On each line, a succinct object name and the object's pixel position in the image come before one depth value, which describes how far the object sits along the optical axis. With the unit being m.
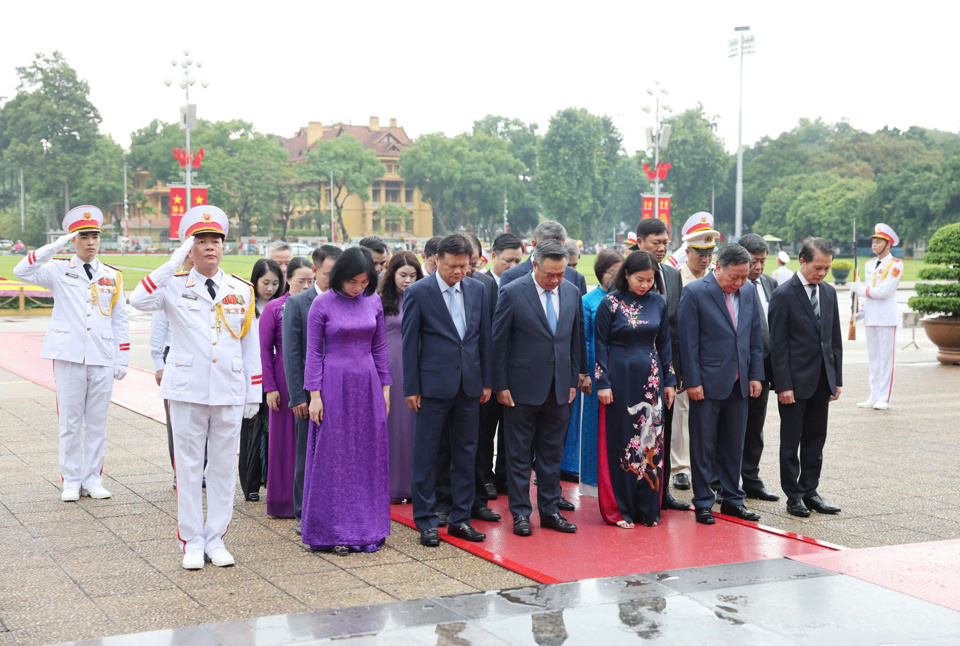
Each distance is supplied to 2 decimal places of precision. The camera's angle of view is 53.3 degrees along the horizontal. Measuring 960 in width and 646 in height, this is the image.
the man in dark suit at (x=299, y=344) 5.44
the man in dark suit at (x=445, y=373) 5.57
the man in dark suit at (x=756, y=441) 6.66
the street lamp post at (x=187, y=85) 27.02
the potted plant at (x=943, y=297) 14.41
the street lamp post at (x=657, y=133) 33.03
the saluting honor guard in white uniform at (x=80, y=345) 6.39
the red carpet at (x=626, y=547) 4.99
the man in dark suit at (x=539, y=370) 5.65
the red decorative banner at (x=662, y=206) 36.37
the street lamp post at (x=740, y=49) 36.28
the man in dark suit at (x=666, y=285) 6.40
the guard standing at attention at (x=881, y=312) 10.66
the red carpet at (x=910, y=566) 4.57
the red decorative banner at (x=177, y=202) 26.80
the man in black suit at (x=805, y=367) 6.27
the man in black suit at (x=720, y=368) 6.06
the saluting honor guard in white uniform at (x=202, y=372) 4.97
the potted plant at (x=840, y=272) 38.62
